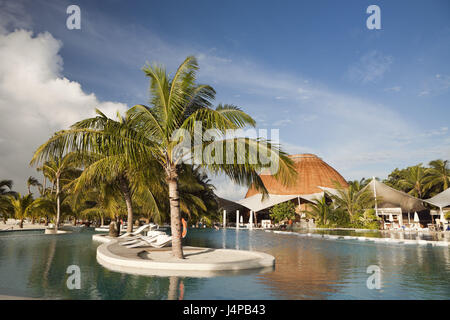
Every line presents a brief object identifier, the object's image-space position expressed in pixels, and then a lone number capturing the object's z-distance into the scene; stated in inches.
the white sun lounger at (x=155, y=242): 486.0
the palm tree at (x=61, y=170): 945.5
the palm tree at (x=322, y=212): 1352.1
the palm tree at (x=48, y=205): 1134.4
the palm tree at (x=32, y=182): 1677.3
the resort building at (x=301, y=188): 2180.9
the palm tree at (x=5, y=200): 1164.6
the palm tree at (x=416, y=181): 1875.0
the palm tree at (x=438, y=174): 1737.2
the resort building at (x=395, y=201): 1492.4
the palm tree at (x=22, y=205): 1131.3
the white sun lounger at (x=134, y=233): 643.9
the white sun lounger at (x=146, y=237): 499.5
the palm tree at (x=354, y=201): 1326.3
